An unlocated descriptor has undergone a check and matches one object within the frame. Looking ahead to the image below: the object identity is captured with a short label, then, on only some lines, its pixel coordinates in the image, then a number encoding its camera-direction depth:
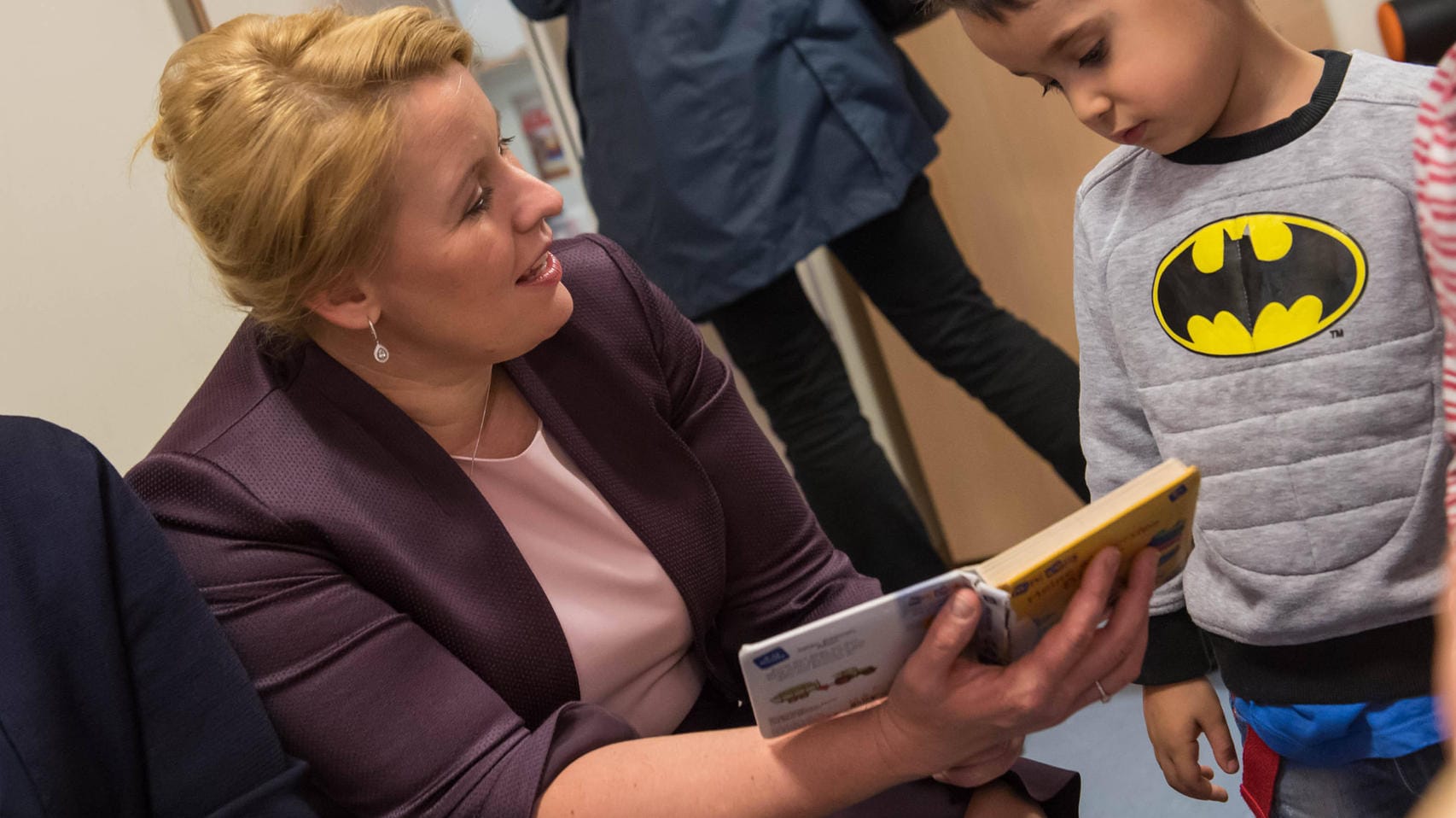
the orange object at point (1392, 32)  1.19
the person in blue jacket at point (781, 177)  1.51
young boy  0.77
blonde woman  0.85
